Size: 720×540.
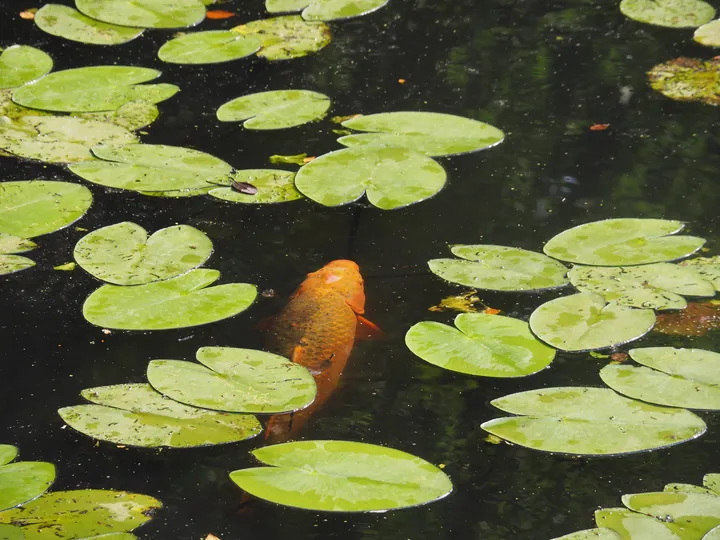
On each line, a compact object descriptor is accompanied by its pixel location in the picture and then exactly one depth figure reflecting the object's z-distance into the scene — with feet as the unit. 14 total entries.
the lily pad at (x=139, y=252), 14.53
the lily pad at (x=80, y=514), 13.55
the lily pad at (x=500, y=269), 14.49
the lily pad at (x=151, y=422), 13.84
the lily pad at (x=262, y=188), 14.99
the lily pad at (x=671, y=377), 13.98
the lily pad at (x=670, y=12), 16.49
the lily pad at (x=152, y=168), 15.06
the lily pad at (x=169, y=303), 14.32
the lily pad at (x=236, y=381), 13.93
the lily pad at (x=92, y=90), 15.67
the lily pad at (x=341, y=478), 13.67
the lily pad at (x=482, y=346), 14.14
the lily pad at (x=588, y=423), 13.86
